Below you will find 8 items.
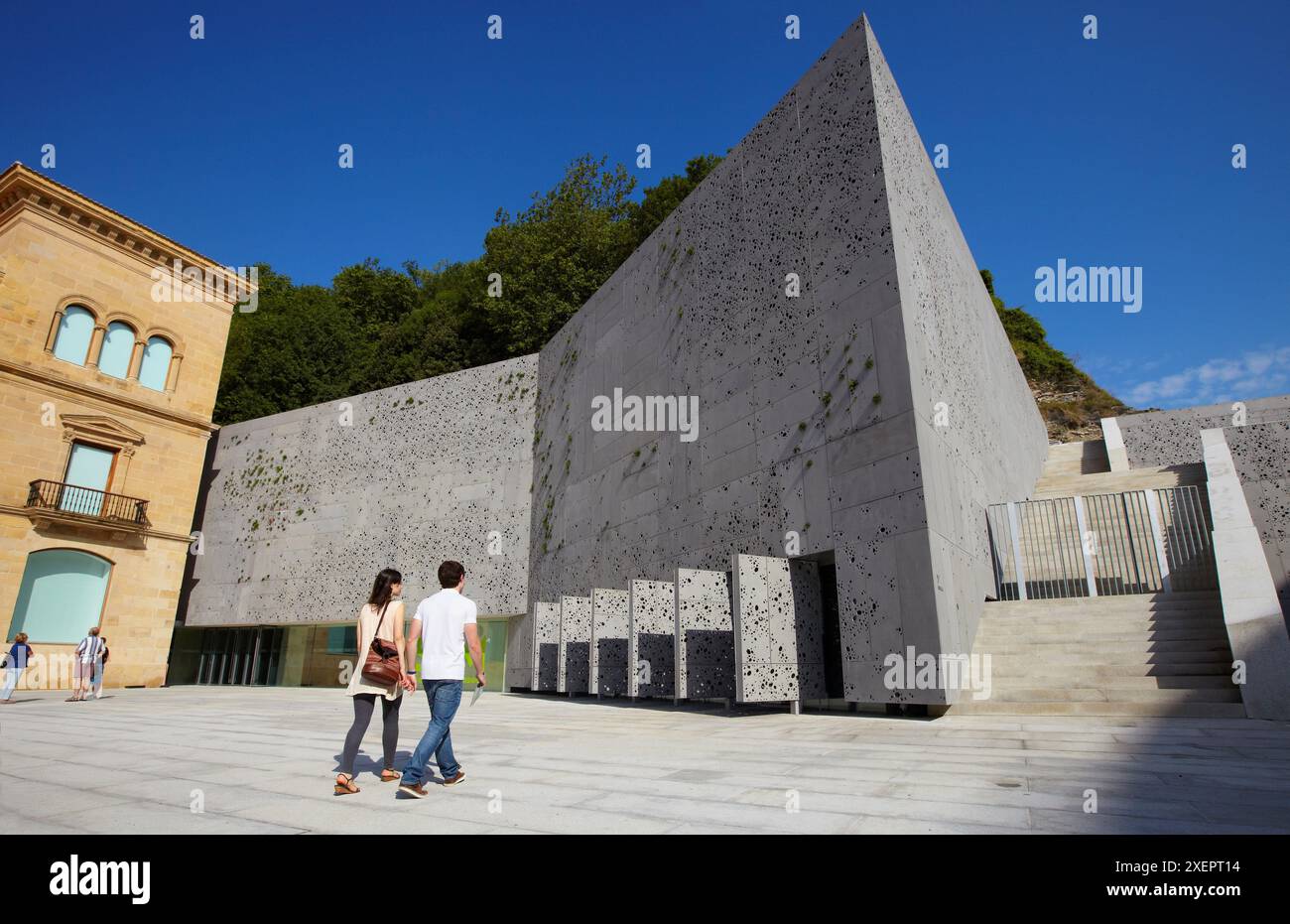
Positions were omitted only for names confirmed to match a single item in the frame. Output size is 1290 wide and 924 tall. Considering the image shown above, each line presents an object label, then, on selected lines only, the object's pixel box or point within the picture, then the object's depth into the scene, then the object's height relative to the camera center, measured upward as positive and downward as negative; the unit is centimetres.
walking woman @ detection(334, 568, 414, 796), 436 -17
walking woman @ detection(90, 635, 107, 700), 1501 -44
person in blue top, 1392 -26
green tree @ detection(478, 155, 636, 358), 2948 +1663
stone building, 1869 +655
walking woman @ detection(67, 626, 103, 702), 1438 -25
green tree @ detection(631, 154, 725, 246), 3108 +2002
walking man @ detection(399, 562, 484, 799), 422 +0
